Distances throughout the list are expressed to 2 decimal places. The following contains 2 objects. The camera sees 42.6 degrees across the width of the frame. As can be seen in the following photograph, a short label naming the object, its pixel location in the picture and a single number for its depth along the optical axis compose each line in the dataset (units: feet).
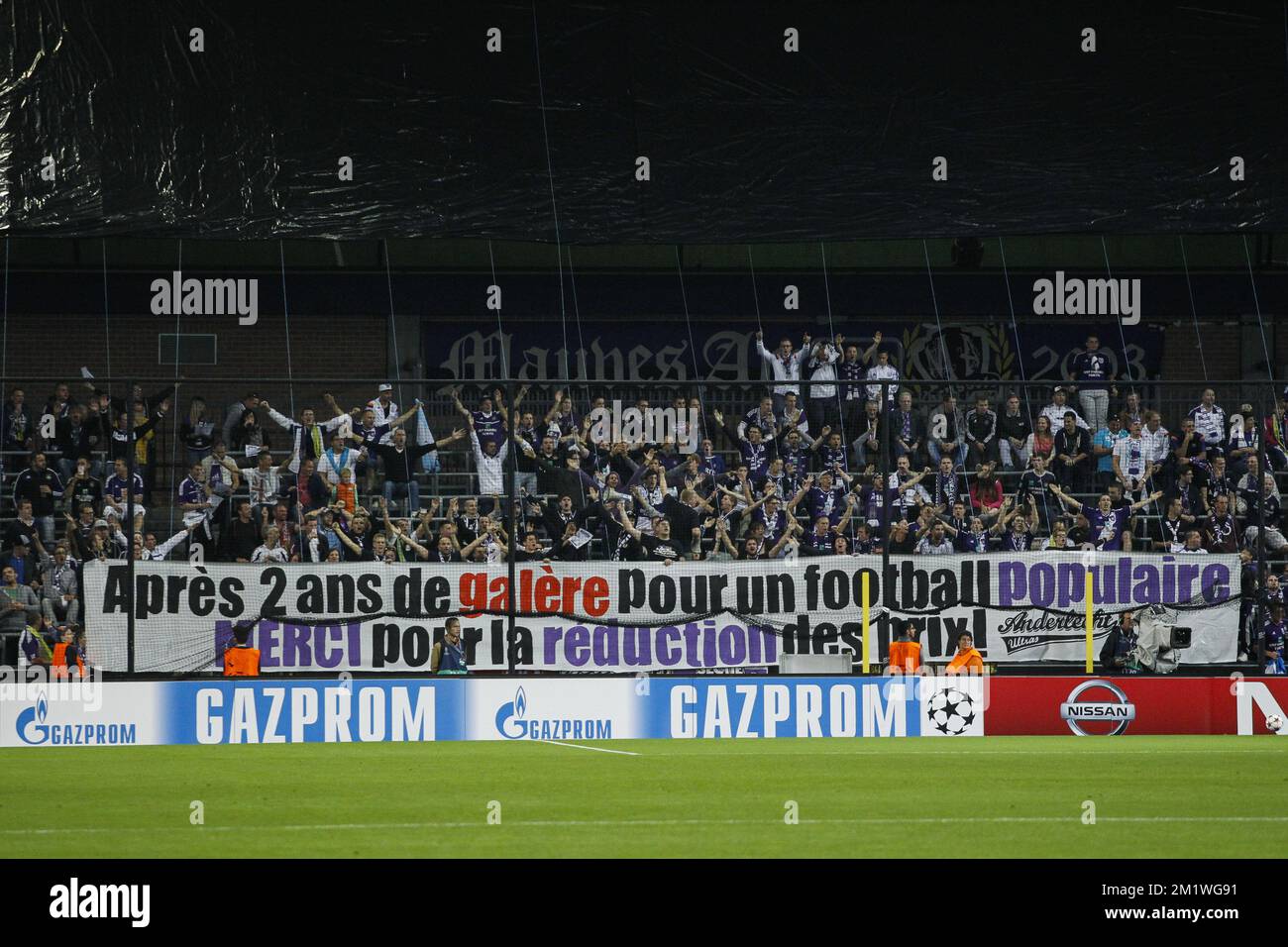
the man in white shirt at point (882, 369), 75.00
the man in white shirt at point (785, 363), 73.31
